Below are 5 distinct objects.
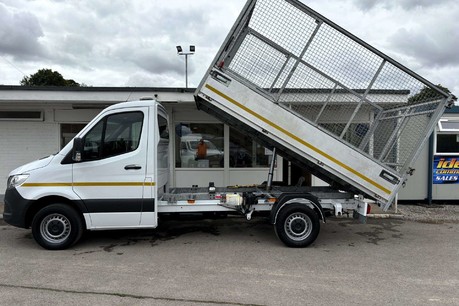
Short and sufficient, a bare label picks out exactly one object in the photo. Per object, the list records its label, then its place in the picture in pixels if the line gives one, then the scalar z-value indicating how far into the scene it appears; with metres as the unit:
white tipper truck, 6.02
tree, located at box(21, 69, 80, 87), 44.56
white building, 10.45
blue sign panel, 10.41
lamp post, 22.21
